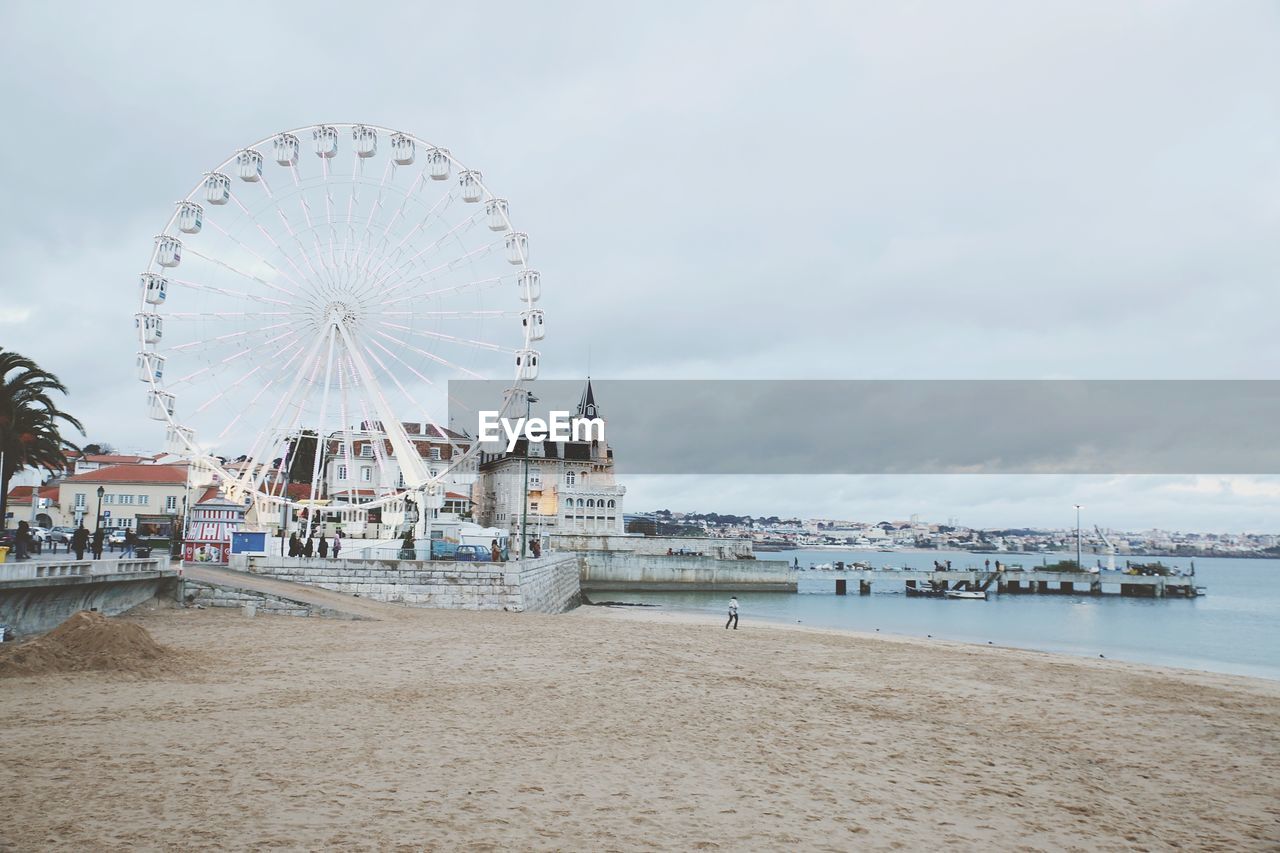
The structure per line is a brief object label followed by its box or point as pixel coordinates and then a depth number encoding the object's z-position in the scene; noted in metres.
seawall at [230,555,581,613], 32.50
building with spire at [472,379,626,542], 96.12
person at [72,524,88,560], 27.41
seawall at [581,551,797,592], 81.88
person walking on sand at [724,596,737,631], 33.24
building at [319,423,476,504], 73.50
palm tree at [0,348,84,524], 31.33
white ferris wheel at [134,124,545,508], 38.78
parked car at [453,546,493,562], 37.72
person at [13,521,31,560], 26.20
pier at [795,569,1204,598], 90.19
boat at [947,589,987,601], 83.25
